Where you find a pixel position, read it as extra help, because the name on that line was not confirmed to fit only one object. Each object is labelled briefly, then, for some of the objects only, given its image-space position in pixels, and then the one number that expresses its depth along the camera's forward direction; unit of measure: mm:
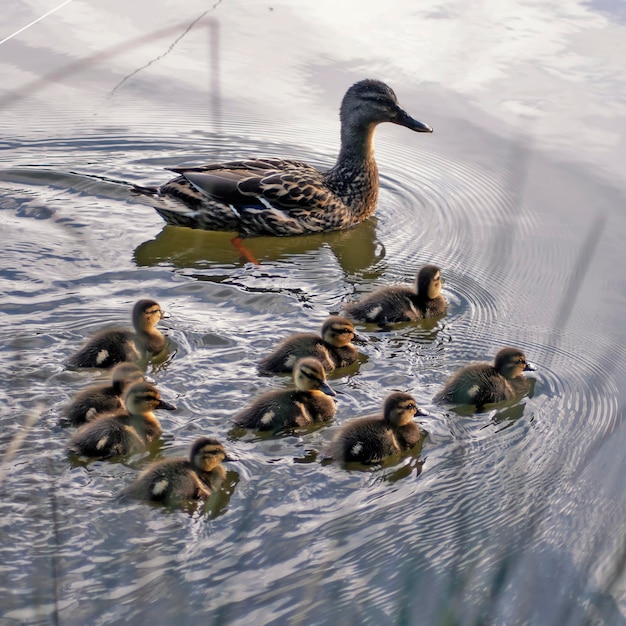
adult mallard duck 10898
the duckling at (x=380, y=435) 7285
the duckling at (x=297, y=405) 7582
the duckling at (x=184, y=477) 6691
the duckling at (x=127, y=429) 7180
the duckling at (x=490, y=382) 7992
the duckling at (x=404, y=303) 9172
